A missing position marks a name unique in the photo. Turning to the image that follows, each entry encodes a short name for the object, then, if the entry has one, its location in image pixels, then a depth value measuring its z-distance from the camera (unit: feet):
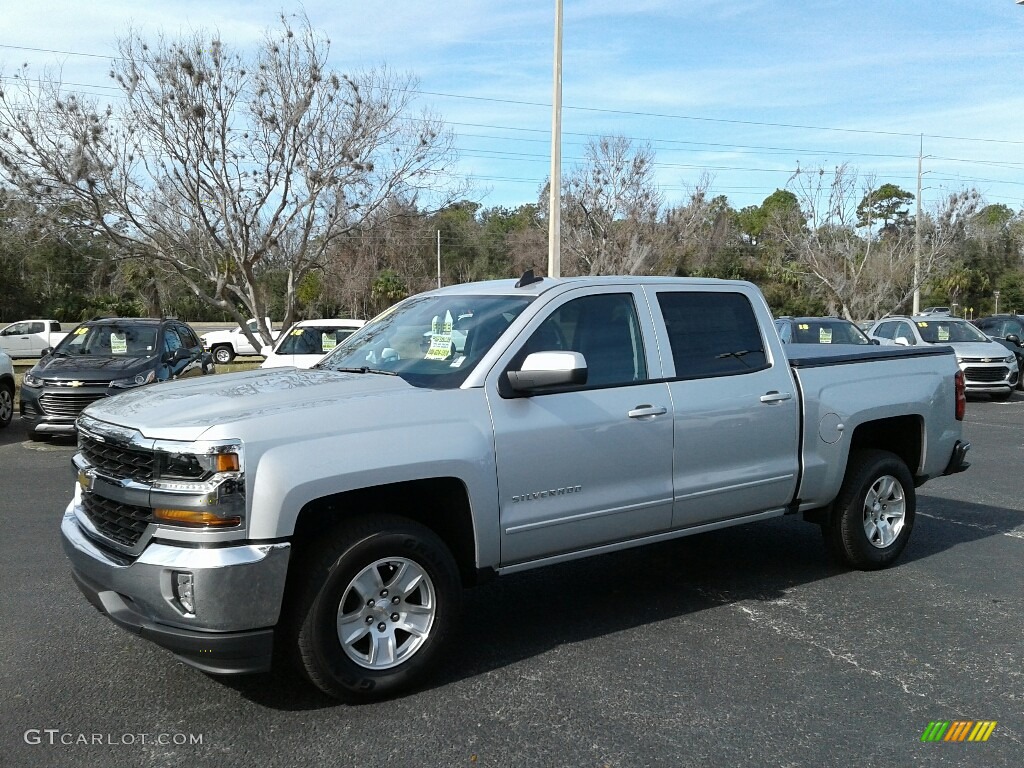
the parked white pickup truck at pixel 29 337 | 109.09
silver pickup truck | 12.80
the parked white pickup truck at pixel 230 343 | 112.88
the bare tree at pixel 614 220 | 130.41
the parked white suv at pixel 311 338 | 54.39
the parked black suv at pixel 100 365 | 40.47
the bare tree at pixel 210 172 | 65.57
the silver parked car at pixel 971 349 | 60.44
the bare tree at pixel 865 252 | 131.13
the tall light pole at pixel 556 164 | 64.54
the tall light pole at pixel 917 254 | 129.49
